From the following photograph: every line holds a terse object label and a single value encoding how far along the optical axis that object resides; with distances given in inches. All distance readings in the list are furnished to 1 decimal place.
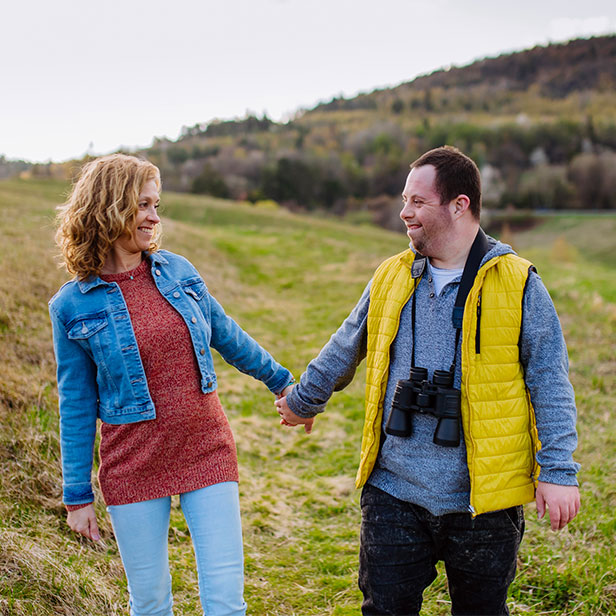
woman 94.2
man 90.6
